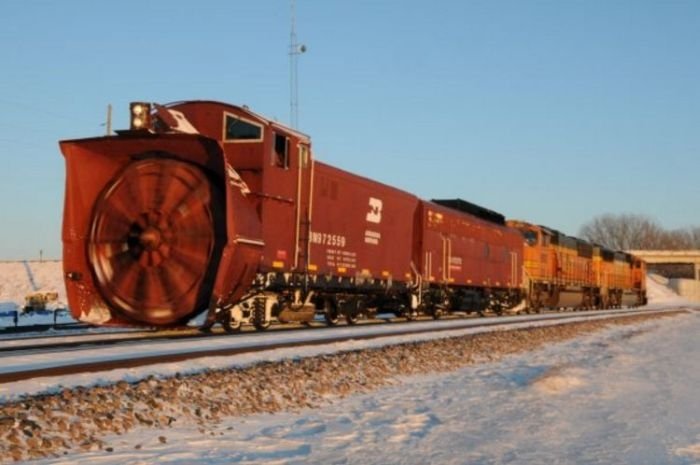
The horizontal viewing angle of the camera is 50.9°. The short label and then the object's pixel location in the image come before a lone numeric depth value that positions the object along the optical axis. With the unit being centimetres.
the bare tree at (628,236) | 15962
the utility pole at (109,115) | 3145
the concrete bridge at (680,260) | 10725
